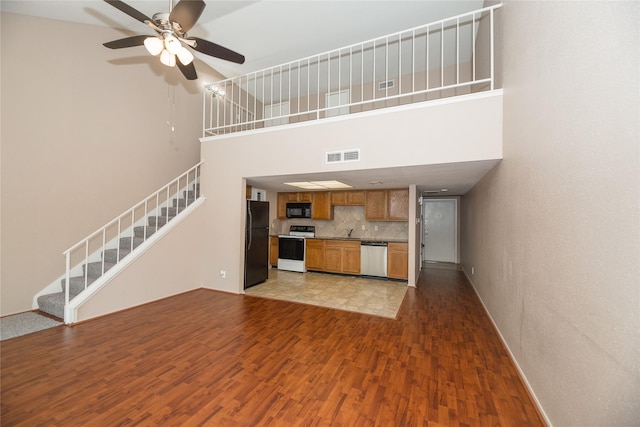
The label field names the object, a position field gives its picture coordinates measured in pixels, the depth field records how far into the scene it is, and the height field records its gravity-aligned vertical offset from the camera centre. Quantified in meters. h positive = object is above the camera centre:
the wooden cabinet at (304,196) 6.69 +0.57
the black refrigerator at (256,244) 4.70 -0.55
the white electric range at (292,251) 6.31 -0.91
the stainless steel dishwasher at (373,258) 5.58 -0.95
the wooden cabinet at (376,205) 5.85 +0.31
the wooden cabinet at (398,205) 5.68 +0.30
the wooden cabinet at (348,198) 6.09 +0.50
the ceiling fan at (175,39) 2.32 +1.95
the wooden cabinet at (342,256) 5.84 -0.96
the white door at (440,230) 7.45 -0.36
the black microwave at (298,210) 6.67 +0.19
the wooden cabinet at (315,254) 6.18 -0.97
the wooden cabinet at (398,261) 5.36 -0.96
